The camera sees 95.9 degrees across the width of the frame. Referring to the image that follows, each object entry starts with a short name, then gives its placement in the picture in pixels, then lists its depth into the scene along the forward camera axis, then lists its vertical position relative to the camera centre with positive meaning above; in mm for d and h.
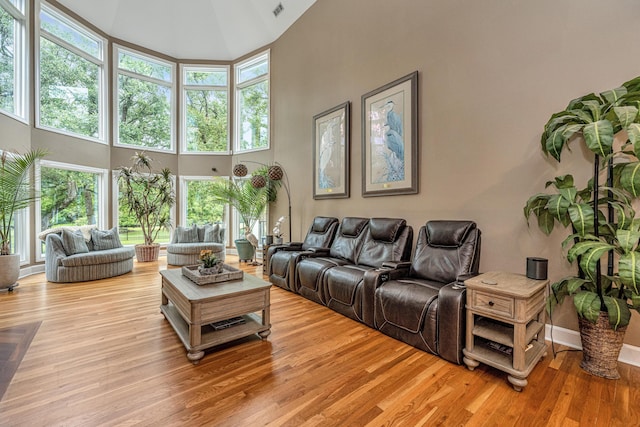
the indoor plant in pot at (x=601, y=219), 1767 -62
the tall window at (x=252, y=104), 6820 +2658
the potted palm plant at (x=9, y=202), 3973 +152
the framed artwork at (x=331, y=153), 4535 +978
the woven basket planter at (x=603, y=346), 2014 -969
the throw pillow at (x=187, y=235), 6242 -500
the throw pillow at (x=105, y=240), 5148 -500
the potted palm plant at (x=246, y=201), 5980 +223
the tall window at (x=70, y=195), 5411 +348
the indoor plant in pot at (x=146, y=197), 6383 +344
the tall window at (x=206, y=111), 7398 +2604
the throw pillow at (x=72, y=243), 4715 -508
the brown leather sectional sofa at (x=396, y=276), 2320 -683
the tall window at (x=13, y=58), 4598 +2554
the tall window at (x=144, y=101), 6652 +2665
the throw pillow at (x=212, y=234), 6285 -484
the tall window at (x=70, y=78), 5367 +2706
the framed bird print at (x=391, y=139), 3518 +956
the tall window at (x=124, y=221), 6547 -204
